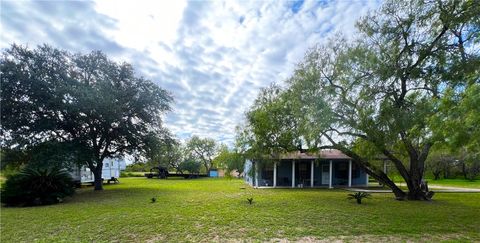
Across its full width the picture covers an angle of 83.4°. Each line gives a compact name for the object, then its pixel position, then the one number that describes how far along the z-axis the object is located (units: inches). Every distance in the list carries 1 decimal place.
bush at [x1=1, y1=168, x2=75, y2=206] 450.0
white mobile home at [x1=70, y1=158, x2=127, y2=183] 902.3
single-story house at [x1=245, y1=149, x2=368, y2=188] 839.7
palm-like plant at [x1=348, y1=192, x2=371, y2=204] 451.4
